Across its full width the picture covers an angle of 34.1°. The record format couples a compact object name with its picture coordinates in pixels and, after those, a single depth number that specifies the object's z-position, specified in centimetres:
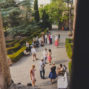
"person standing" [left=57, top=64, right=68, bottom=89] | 655
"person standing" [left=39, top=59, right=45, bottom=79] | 765
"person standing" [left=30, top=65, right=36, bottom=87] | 675
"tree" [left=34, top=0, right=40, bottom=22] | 3328
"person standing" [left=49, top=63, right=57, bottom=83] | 720
